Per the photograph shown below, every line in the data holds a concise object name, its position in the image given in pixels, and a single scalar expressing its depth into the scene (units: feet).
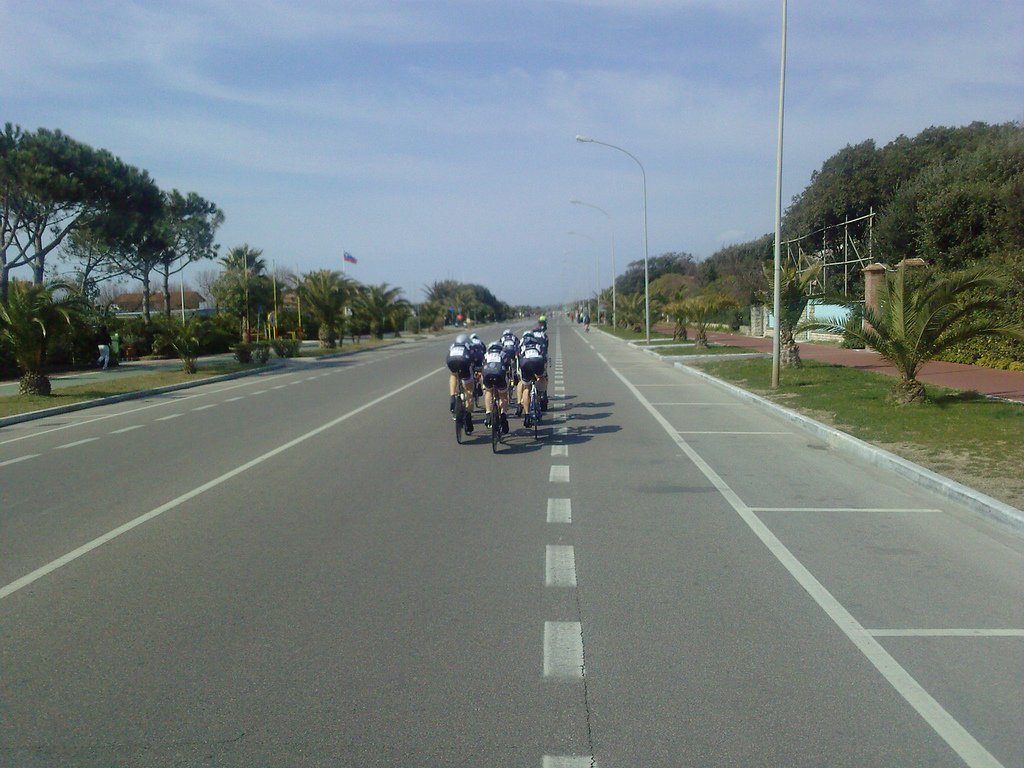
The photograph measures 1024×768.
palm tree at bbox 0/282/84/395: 65.62
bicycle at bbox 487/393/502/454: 37.01
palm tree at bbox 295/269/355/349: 156.04
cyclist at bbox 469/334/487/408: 43.04
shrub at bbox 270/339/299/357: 126.53
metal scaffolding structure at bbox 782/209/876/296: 137.59
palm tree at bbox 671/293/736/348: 104.72
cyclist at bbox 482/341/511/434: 37.32
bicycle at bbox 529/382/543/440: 41.08
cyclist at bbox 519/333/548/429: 39.99
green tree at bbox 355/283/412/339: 192.85
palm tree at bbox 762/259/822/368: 70.03
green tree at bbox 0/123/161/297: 107.45
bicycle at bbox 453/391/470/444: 39.32
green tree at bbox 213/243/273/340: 175.63
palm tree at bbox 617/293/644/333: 186.19
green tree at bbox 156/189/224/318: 191.42
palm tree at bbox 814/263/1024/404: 45.83
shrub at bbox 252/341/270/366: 109.91
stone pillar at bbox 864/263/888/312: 83.12
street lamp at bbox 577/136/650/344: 131.13
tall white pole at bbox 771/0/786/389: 56.49
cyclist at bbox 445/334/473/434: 39.96
